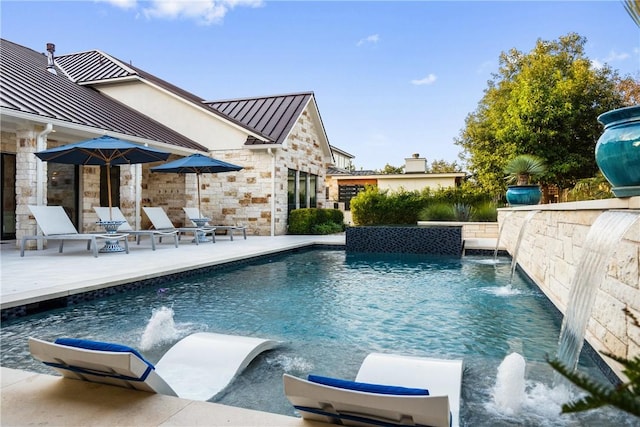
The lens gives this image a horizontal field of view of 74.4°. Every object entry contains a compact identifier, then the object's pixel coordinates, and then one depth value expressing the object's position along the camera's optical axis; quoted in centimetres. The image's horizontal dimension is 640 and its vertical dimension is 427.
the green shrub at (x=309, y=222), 1560
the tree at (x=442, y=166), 4045
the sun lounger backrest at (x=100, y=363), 218
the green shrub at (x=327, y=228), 1597
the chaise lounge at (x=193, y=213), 1312
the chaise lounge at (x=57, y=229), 845
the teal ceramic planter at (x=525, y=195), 1052
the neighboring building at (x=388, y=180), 2256
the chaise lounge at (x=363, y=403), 174
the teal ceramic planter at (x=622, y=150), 288
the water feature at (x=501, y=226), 992
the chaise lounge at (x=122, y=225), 1003
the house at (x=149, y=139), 1021
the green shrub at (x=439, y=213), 1437
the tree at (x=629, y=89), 2062
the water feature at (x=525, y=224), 702
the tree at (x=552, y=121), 1642
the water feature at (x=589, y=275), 282
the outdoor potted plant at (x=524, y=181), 1054
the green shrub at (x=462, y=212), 1434
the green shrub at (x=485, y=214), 1425
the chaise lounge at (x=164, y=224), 1159
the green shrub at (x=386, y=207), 1594
